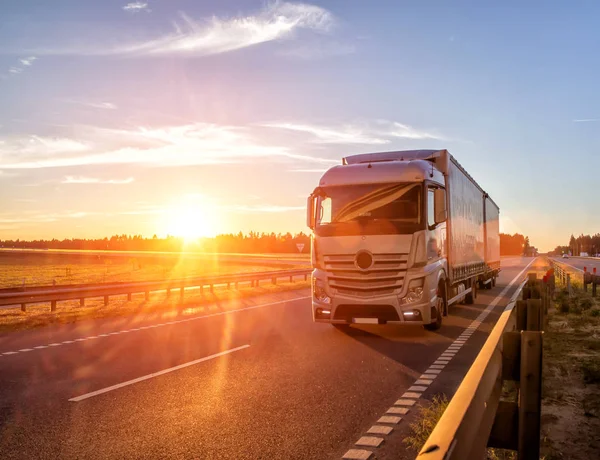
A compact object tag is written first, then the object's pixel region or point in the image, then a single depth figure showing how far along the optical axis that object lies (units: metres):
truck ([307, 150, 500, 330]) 10.81
